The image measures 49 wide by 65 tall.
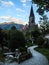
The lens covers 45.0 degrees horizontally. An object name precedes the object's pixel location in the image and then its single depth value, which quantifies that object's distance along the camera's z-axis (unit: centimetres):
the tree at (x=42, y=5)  602
